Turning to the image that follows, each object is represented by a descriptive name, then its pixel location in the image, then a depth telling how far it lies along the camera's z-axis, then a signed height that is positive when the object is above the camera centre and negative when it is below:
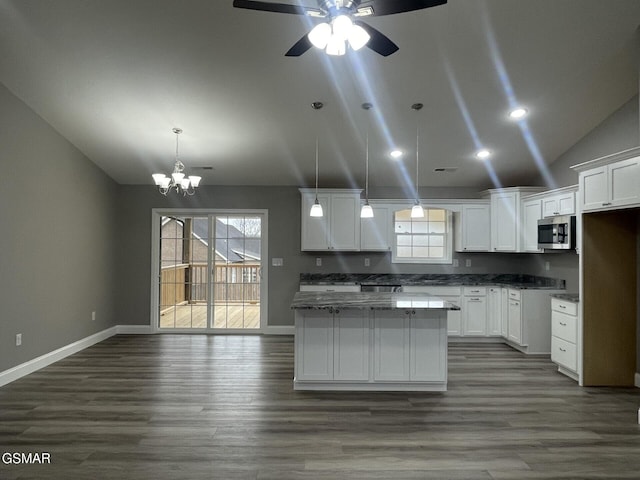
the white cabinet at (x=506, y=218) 5.68 +0.53
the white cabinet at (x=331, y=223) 6.03 +0.45
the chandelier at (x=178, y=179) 4.20 +0.79
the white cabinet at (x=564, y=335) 4.14 -0.91
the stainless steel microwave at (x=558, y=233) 4.60 +0.26
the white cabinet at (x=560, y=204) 4.66 +0.63
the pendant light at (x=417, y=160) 3.66 +1.31
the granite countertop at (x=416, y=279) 6.04 -0.43
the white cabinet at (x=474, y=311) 5.88 -0.90
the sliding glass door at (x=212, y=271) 6.44 -0.33
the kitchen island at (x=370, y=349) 3.79 -0.95
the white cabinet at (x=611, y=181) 3.33 +0.67
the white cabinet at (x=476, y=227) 6.09 +0.41
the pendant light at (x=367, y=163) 3.84 +1.29
